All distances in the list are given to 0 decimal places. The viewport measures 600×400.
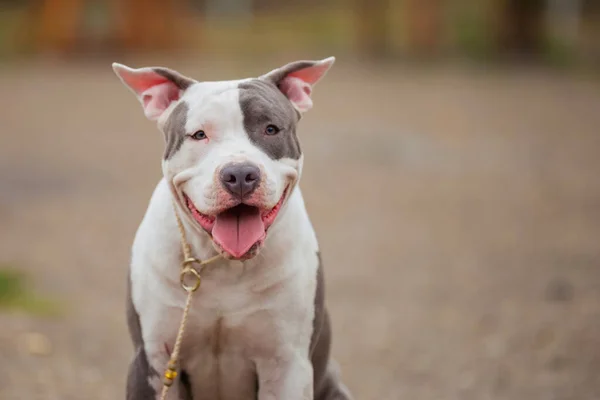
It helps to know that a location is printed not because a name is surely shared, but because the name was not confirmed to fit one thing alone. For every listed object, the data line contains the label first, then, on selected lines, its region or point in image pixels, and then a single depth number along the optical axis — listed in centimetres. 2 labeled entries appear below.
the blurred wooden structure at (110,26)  2431
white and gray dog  390
